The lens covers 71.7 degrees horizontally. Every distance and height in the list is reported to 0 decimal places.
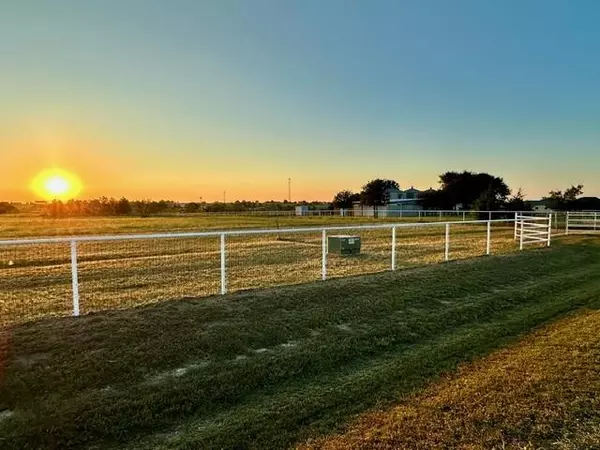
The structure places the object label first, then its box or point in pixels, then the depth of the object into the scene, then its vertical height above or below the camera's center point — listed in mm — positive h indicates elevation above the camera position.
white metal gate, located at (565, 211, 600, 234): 24800 -1154
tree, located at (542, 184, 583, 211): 55875 +1001
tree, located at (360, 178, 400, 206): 72812 +2165
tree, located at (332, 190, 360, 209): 80938 +1193
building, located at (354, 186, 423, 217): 60138 +229
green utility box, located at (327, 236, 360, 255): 15641 -1512
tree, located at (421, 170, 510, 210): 60144 +2443
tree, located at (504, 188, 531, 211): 37281 +178
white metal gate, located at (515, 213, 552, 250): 16664 -1274
